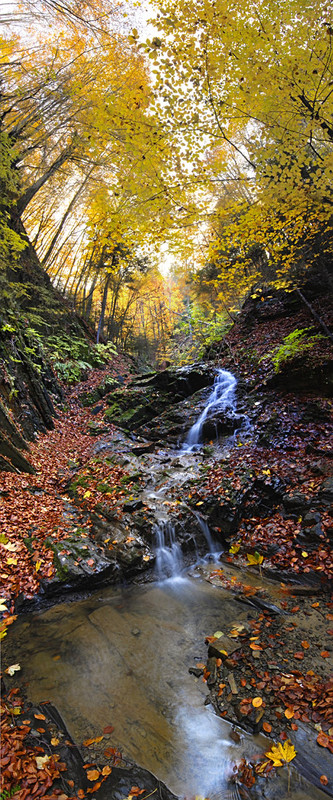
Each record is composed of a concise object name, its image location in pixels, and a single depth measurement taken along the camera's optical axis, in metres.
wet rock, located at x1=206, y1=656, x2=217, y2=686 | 3.26
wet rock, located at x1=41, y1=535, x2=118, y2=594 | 4.68
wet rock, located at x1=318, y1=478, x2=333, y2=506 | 5.35
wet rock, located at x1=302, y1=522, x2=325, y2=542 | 5.00
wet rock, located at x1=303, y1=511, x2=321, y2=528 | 5.20
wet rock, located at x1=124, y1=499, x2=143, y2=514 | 6.51
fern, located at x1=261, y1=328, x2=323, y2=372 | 8.47
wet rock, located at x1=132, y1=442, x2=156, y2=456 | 9.55
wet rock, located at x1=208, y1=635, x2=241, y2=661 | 3.45
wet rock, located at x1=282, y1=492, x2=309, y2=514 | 5.57
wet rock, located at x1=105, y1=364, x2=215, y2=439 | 11.65
